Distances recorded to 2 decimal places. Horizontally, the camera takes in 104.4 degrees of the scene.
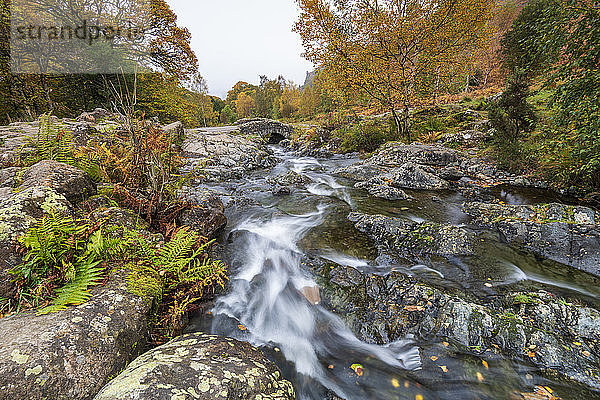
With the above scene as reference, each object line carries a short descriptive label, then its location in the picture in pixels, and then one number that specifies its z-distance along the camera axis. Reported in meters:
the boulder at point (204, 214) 4.88
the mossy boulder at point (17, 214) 2.35
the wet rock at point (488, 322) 2.71
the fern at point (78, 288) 2.23
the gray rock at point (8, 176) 3.68
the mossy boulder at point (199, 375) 1.70
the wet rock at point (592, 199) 5.71
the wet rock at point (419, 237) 4.53
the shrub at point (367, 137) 15.21
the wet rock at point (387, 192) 7.40
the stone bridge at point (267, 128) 20.77
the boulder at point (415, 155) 10.61
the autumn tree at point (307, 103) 40.60
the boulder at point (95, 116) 9.14
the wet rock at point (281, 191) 8.50
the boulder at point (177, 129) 11.94
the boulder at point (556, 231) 4.13
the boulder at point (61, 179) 3.39
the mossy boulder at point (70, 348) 1.75
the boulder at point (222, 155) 10.62
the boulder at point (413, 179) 8.13
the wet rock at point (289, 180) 9.64
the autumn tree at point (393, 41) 11.45
